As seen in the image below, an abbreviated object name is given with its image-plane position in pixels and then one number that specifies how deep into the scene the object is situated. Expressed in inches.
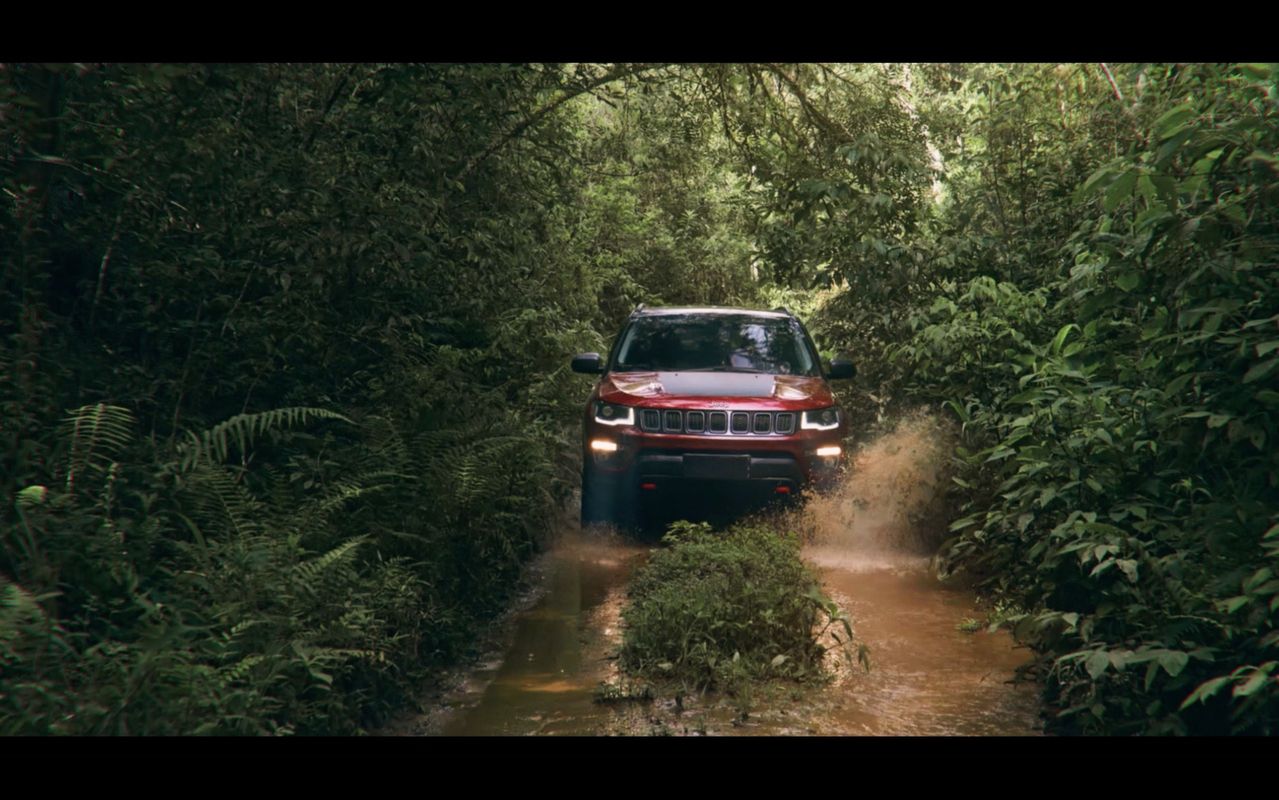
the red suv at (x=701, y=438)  383.6
